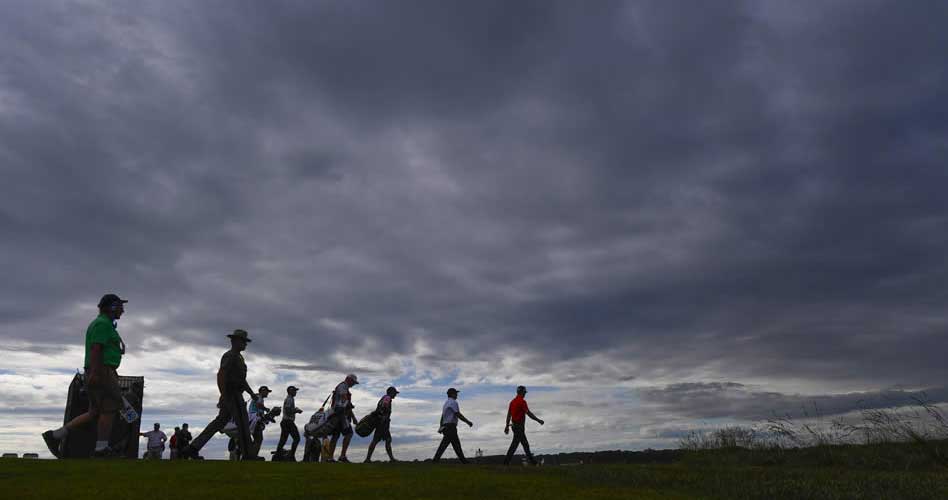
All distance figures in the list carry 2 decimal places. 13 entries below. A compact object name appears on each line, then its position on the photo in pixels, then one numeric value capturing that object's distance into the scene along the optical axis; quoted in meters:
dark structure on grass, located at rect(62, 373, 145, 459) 10.75
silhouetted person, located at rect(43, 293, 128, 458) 10.25
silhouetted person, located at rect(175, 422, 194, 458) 26.84
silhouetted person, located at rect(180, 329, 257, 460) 13.05
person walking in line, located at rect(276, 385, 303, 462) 18.48
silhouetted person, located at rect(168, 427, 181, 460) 27.75
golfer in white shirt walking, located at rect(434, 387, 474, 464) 17.61
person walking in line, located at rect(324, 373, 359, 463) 17.02
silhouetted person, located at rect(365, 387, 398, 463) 17.61
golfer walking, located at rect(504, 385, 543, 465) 17.95
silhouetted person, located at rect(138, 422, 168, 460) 24.30
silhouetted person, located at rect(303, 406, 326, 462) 18.52
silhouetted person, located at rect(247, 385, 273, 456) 17.72
